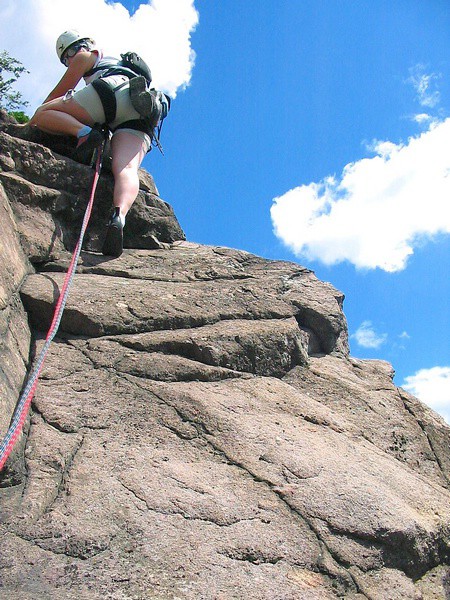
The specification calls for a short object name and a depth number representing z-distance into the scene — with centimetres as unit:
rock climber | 427
